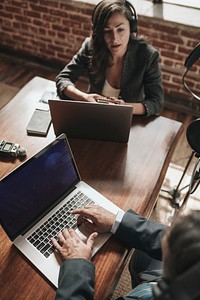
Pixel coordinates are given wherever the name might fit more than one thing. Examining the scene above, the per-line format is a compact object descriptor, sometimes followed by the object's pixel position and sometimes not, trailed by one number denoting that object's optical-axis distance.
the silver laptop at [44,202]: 0.92
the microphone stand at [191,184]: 1.36
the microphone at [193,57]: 1.36
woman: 1.47
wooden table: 0.89
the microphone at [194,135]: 1.40
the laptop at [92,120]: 1.19
